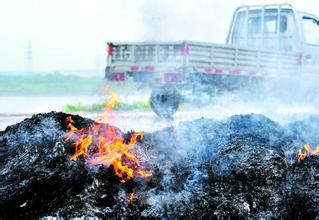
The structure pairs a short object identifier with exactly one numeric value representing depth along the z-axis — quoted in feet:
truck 37.06
